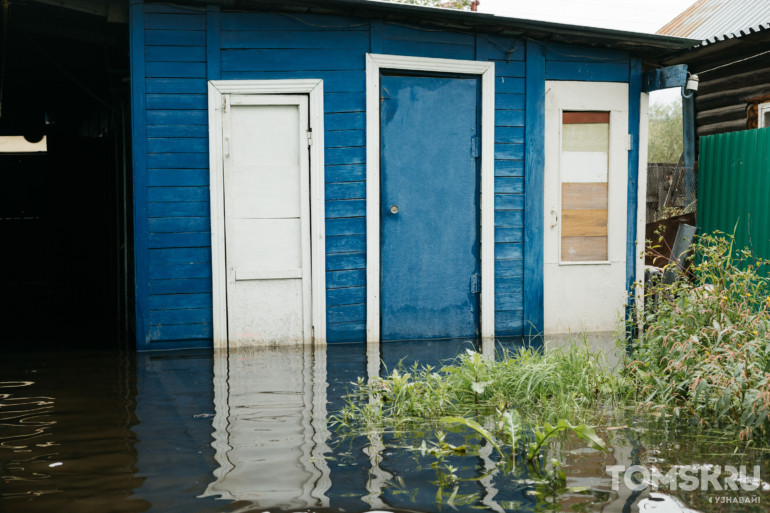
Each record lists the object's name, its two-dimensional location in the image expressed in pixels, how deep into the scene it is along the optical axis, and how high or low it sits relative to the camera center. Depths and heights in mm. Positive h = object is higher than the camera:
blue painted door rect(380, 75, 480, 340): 7598 +165
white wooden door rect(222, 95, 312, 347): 7219 +27
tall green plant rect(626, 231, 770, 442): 4090 -772
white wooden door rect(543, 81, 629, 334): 8094 +122
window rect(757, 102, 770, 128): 10719 +1467
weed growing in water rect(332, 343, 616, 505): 3779 -1076
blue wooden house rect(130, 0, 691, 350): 7066 +494
